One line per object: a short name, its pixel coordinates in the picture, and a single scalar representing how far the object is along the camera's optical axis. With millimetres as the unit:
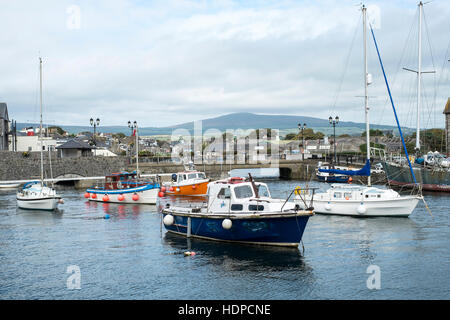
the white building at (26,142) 94625
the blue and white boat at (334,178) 63312
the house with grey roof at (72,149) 76188
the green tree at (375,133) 145275
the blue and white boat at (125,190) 44809
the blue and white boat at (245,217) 23047
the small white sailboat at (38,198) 41219
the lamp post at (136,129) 52312
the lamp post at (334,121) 64531
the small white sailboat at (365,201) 32906
